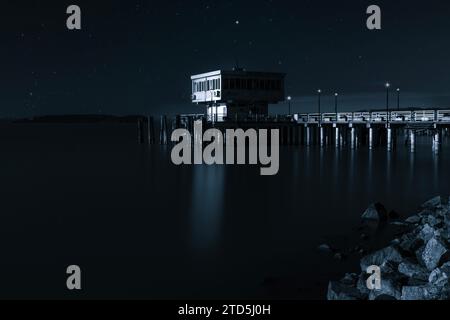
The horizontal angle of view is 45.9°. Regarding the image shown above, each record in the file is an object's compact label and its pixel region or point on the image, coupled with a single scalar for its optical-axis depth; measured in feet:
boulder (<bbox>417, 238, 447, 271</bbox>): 44.60
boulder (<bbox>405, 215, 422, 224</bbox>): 71.61
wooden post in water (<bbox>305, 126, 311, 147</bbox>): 234.99
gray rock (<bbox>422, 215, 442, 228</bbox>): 58.15
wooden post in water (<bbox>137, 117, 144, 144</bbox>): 293.10
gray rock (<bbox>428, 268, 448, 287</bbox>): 38.60
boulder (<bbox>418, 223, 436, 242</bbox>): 51.13
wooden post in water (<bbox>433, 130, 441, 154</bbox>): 186.85
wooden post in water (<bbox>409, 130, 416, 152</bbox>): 189.06
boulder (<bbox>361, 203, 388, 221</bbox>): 75.29
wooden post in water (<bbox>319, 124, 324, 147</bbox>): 227.01
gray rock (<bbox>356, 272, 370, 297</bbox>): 40.66
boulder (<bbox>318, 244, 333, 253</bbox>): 60.49
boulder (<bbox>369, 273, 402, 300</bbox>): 39.09
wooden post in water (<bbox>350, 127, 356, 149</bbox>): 210.26
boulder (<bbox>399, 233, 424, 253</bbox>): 50.80
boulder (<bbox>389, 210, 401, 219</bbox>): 76.84
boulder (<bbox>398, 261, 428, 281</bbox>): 42.39
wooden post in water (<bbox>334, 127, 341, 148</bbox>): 219.20
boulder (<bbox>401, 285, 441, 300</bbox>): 37.32
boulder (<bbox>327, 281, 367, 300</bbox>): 40.13
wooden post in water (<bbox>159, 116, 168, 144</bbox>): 258.78
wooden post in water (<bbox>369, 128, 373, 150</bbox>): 206.03
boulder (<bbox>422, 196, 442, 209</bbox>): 78.12
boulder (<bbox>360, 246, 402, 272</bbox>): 47.34
